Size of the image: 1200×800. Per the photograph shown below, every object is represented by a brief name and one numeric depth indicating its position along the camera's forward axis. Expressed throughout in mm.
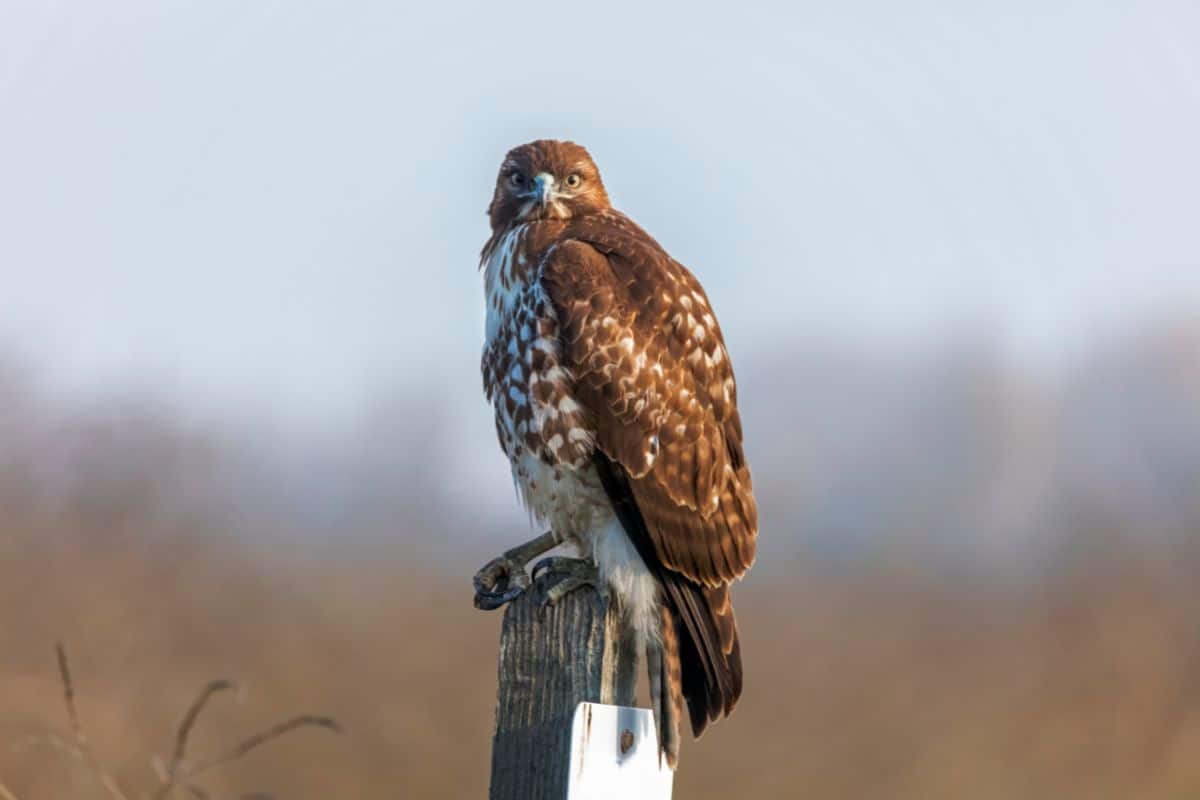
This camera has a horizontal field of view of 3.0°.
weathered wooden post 16007
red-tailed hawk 16229
